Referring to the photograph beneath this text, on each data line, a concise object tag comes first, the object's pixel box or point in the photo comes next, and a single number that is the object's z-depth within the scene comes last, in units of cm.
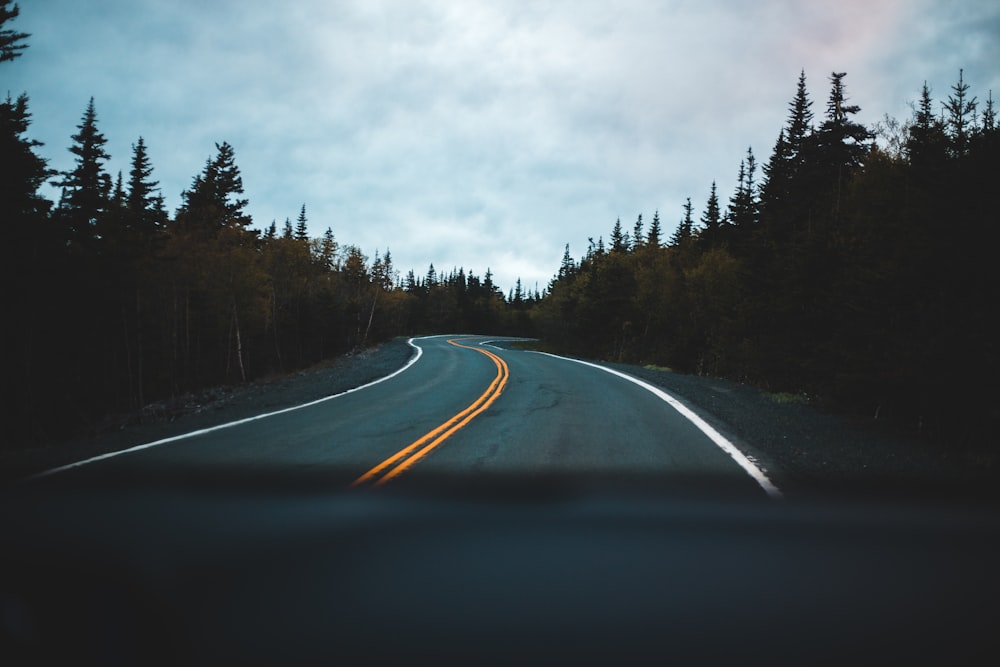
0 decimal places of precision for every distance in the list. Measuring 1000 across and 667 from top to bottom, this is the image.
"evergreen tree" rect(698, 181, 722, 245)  4216
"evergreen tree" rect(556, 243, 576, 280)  7501
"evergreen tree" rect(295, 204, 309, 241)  8648
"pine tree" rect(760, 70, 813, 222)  2936
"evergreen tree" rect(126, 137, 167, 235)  3775
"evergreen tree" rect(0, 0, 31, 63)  1778
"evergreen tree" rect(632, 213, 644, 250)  7909
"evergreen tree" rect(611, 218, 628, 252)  7116
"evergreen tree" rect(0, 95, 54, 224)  2103
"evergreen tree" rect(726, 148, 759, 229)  3694
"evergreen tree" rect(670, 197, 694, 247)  4705
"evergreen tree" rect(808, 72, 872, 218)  2666
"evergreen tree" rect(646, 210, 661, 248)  7740
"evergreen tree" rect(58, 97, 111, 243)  3052
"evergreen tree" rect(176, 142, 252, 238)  4628
